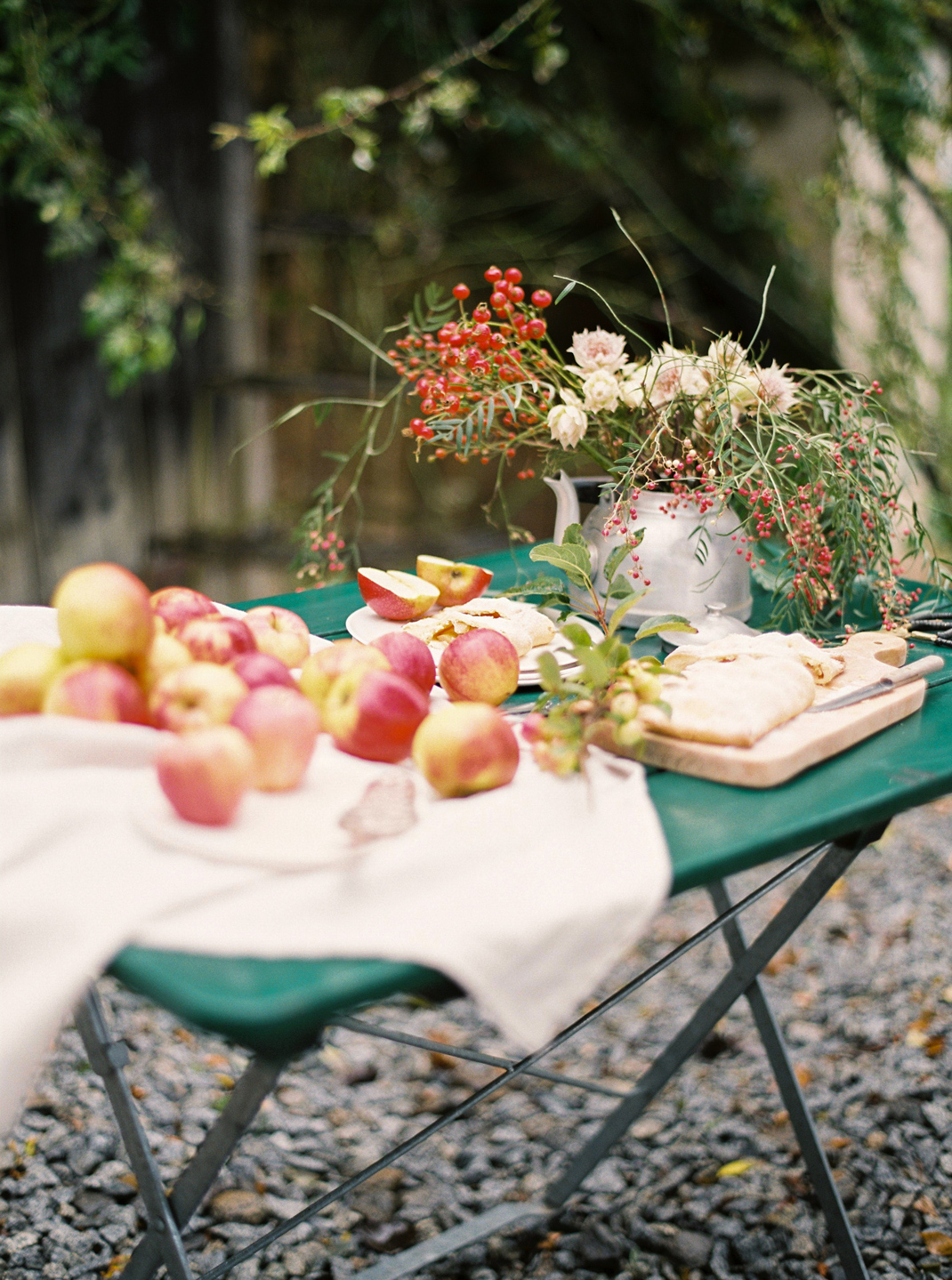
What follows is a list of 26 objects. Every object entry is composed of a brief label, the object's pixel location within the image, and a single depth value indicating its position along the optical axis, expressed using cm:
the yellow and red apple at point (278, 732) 85
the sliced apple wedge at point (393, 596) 142
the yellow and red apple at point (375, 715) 95
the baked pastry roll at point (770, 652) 122
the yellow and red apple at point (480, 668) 113
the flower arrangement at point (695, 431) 136
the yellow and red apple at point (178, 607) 113
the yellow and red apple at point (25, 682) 95
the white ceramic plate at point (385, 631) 123
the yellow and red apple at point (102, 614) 92
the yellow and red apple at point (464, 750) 89
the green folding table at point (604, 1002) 69
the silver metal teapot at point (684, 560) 143
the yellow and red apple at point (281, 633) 117
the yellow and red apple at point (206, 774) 79
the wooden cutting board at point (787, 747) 100
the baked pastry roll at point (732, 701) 103
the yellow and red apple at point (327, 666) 103
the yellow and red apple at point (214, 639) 102
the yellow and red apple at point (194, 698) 90
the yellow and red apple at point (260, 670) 97
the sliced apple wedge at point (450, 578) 153
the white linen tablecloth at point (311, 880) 71
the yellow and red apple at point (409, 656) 110
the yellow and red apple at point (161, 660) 96
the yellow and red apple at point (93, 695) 91
